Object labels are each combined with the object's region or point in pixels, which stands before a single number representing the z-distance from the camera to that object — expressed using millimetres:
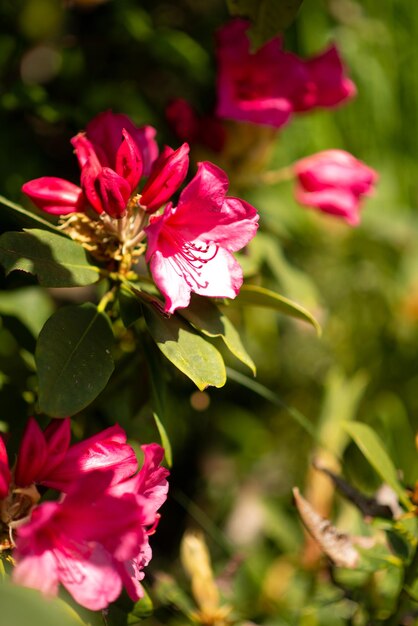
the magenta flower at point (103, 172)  906
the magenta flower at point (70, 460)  881
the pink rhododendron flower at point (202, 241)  907
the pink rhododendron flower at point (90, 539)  856
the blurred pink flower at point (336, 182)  1062
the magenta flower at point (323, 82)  1079
